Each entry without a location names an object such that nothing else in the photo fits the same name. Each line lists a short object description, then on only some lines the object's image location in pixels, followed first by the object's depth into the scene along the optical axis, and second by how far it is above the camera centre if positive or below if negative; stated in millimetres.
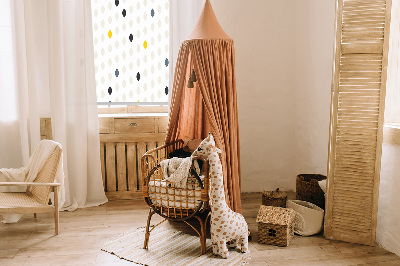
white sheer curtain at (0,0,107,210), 3416 +141
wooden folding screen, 2594 -122
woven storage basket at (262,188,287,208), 3242 -911
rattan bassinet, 2498 -701
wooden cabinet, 3758 -502
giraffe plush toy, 2469 -784
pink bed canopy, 2736 +135
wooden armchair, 2789 -807
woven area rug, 2501 -1121
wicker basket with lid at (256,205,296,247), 2748 -990
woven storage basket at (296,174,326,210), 3184 -833
